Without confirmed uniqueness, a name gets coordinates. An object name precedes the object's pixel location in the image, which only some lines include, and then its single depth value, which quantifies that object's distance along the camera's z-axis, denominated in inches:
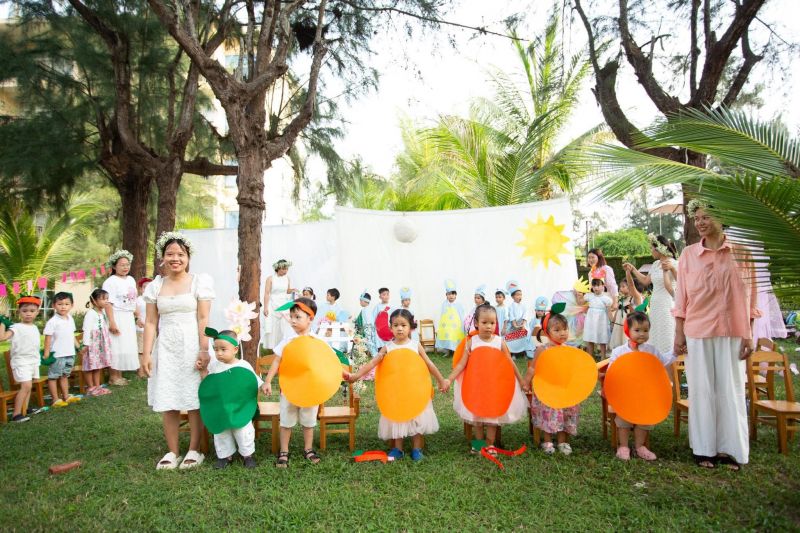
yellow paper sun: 337.1
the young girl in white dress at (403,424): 146.9
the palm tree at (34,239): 416.8
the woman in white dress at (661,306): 213.8
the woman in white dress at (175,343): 142.3
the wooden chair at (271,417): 153.9
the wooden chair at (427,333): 354.7
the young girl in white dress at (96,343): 250.5
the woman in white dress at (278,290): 323.6
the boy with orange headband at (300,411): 146.2
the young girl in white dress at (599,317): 288.5
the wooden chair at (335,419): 155.7
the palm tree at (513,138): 441.4
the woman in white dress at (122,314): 264.4
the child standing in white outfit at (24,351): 201.3
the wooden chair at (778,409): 143.9
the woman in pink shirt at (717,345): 132.9
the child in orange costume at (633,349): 145.9
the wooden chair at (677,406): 161.8
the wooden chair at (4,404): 196.9
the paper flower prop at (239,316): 146.9
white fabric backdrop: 340.5
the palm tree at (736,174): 90.9
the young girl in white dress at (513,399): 150.7
